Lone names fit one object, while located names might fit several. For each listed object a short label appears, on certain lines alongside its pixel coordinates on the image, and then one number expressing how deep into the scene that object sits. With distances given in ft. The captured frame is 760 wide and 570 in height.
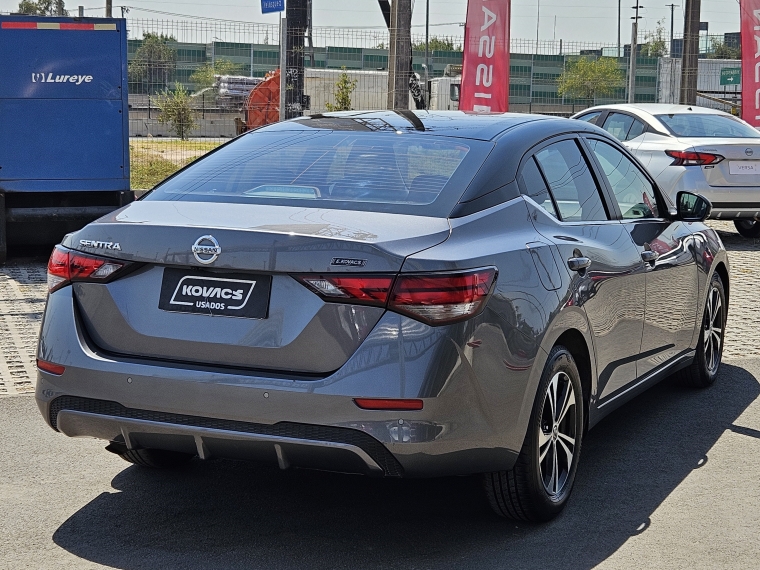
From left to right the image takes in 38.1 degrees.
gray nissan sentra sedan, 11.93
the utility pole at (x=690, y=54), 66.39
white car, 41.91
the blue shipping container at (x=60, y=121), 36.83
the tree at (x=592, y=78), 274.57
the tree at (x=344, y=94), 89.35
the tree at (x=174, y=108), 114.73
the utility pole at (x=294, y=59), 51.52
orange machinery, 92.94
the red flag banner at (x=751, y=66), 58.08
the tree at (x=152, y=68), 67.51
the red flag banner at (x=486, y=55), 48.93
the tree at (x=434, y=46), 319.72
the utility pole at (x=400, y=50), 49.83
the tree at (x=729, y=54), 222.79
